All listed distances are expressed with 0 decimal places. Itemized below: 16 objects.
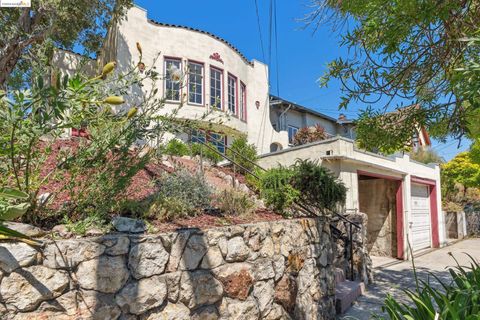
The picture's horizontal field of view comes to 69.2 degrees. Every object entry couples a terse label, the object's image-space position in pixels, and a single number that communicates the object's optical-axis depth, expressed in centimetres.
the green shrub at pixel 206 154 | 1032
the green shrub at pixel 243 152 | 1024
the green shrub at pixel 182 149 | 896
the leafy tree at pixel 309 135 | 1538
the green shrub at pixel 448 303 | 252
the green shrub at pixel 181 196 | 436
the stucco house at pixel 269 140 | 1059
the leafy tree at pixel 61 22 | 830
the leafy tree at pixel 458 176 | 2080
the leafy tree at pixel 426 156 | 2424
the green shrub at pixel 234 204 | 548
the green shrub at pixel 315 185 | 674
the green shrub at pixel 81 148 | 264
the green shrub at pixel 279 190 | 638
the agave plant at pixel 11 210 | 264
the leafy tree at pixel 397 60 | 373
